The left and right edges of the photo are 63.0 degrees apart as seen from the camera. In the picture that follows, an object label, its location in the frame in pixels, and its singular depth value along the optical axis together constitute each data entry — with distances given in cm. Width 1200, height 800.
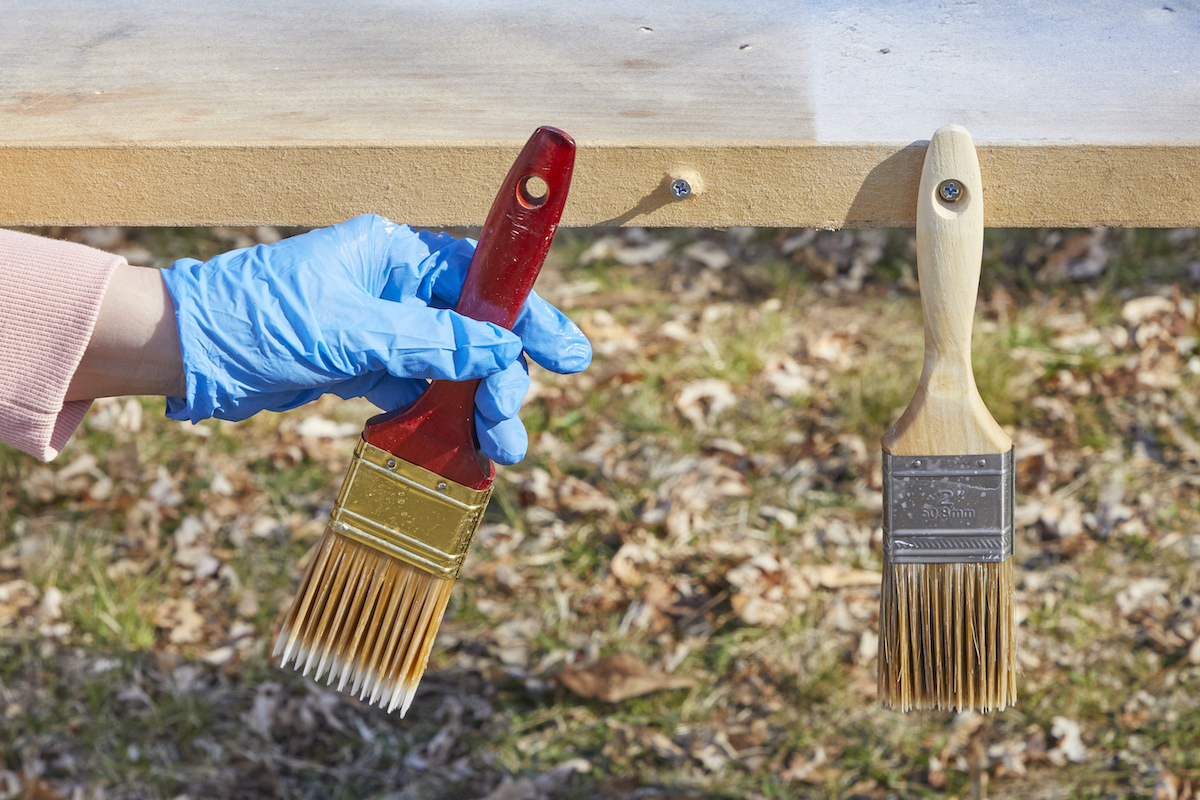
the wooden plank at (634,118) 143
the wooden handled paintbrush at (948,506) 140
